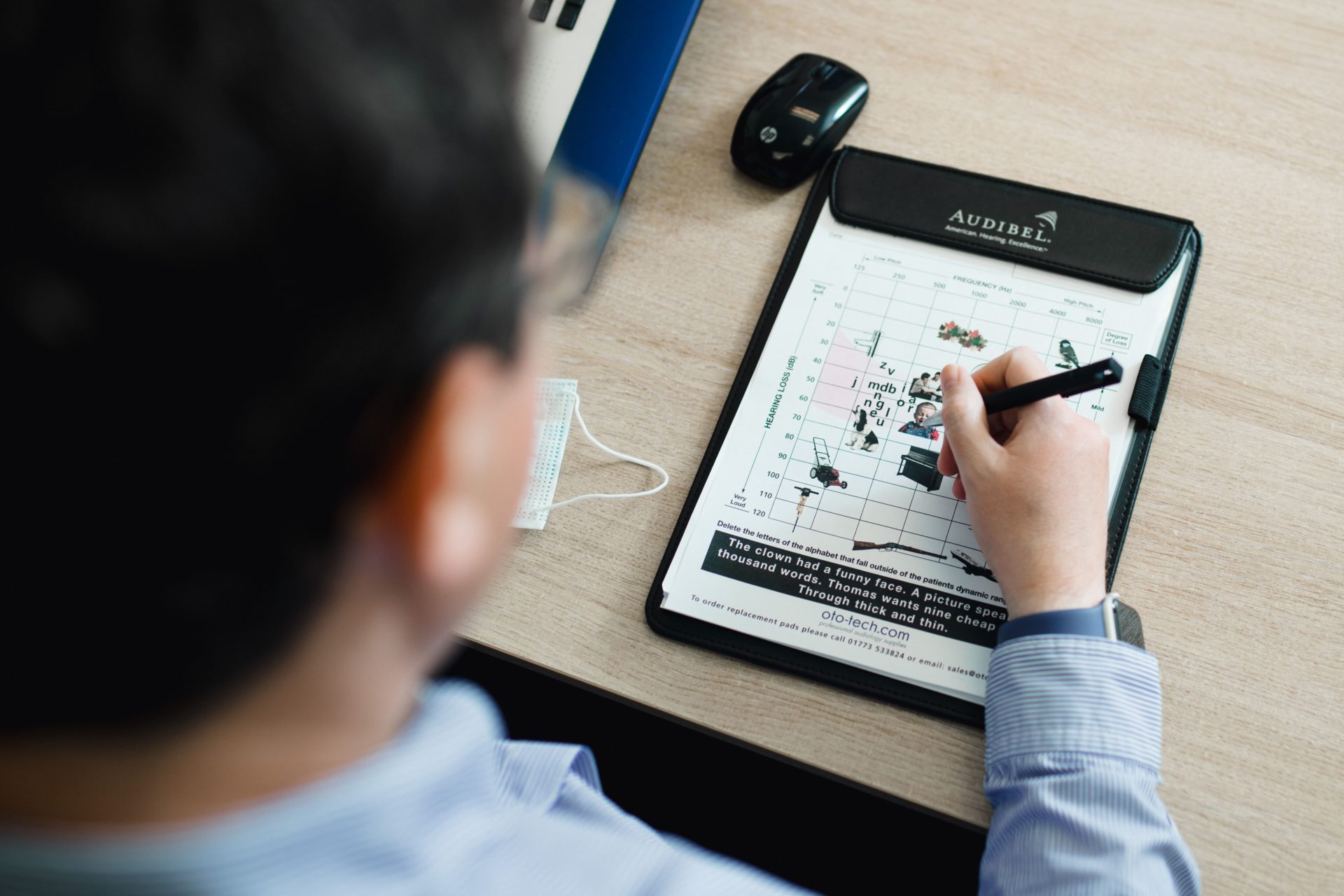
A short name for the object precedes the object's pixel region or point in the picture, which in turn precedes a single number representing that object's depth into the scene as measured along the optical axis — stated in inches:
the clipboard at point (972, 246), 25.5
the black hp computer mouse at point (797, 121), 32.0
